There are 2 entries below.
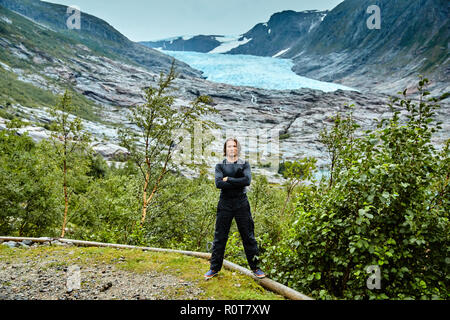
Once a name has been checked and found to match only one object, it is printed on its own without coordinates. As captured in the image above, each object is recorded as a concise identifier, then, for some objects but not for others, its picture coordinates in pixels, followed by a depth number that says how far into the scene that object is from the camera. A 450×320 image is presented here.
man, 4.89
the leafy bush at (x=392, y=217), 3.01
